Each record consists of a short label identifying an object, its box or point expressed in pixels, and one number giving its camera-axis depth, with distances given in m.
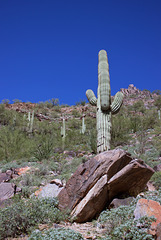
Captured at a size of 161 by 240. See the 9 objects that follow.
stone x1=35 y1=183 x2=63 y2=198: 5.21
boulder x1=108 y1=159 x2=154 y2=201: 4.59
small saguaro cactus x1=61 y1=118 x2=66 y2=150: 17.33
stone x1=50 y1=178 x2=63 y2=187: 5.67
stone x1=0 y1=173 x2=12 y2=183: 6.89
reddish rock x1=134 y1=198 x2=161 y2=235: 3.40
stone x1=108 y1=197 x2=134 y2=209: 4.50
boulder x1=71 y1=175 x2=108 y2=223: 4.38
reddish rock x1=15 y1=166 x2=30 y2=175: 8.10
